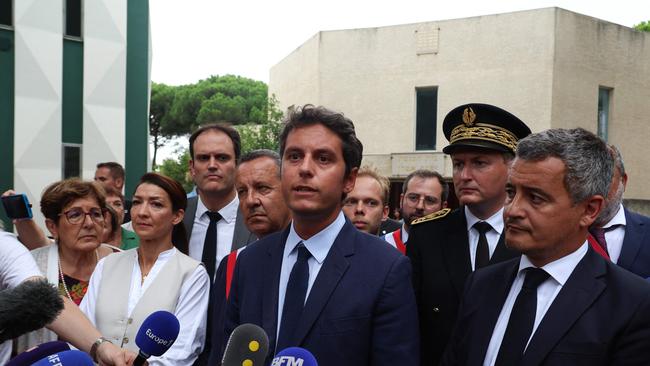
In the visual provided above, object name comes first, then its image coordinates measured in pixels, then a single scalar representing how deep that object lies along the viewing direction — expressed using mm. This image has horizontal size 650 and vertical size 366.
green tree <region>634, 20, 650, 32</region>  39469
